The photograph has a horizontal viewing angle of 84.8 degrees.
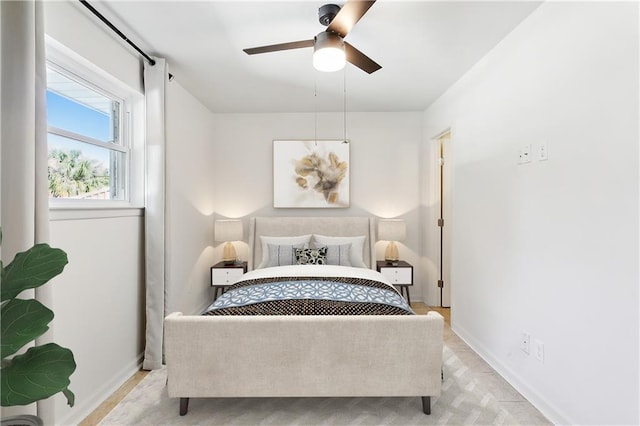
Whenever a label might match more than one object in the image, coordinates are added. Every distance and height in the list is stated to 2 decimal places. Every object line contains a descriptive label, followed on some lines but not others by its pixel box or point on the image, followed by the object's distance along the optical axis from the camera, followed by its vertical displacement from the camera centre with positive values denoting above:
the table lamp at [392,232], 4.09 -0.25
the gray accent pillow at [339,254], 3.71 -0.47
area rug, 2.03 -1.22
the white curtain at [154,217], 2.75 -0.05
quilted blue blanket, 2.23 -0.60
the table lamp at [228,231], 4.12 -0.24
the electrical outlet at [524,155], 2.27 +0.37
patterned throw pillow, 3.64 -0.48
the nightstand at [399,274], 3.96 -0.72
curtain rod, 2.04 +1.18
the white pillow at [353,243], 3.78 -0.36
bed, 2.01 -0.83
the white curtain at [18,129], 1.44 +0.34
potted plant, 0.87 -0.32
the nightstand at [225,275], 3.98 -0.73
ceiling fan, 1.75 +0.99
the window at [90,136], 2.04 +0.50
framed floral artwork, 4.43 +0.44
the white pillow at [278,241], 3.82 -0.34
